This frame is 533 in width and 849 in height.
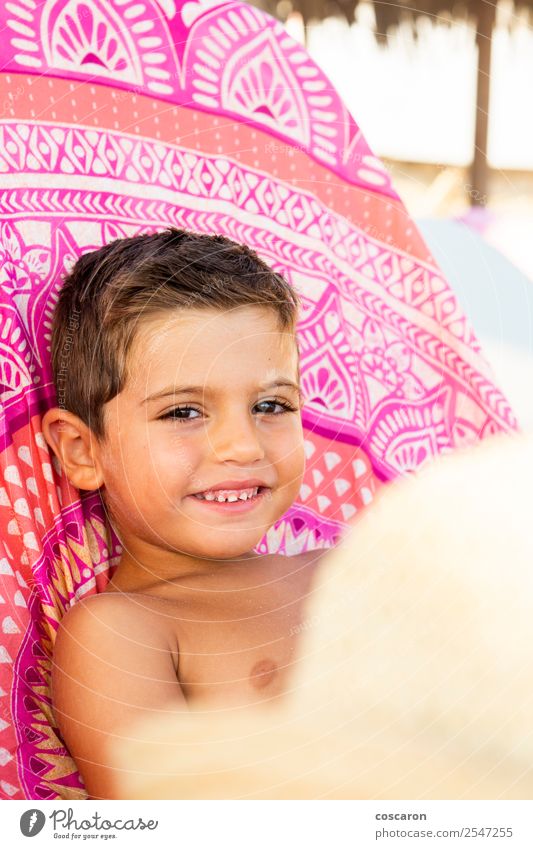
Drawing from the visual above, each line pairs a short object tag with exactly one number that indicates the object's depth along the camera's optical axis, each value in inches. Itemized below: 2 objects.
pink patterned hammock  25.9
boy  25.8
